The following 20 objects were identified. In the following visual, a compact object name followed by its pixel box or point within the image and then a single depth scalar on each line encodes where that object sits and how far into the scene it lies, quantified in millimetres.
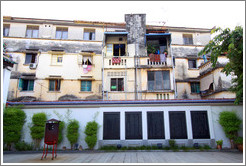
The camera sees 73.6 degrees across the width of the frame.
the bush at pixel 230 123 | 10645
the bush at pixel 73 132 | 10859
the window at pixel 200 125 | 11305
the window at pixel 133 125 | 11359
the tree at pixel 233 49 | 8938
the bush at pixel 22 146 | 10773
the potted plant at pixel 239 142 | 10289
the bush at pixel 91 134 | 10820
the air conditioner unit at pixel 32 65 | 19609
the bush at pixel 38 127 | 10948
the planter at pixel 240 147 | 10320
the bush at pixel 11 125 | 10584
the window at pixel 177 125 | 11334
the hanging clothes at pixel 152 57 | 17250
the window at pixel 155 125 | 11344
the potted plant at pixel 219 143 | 10780
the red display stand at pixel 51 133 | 8680
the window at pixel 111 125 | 11406
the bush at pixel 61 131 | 11094
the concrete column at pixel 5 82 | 11180
